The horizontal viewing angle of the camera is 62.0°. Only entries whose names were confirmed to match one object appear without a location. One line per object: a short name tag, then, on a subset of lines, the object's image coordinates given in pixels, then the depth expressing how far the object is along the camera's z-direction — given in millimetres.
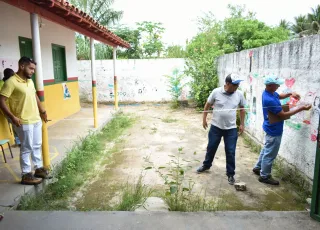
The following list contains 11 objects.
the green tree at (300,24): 29462
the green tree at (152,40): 17375
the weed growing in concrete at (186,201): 3020
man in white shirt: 4031
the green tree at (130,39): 18359
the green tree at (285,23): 30111
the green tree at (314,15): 30819
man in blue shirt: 3686
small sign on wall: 8388
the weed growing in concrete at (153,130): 7426
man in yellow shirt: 3234
